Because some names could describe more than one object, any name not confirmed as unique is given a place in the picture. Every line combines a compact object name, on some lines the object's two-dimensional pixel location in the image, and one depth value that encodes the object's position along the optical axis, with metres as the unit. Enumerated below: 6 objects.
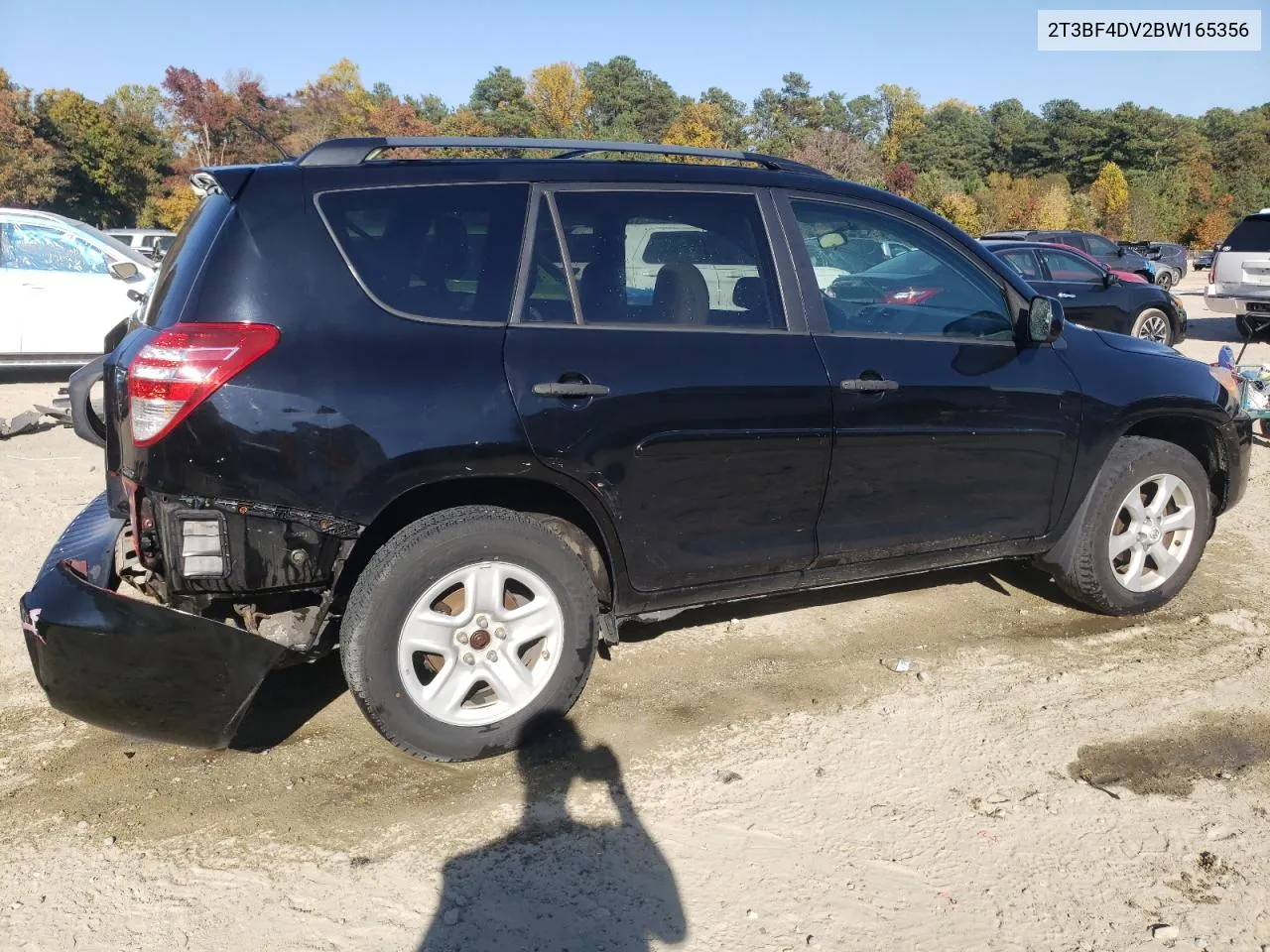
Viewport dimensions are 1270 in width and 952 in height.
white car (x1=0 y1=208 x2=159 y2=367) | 10.02
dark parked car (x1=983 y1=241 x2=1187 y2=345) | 12.95
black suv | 2.86
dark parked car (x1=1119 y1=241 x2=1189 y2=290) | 24.23
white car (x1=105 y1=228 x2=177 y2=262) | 22.63
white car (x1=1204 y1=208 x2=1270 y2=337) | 13.91
